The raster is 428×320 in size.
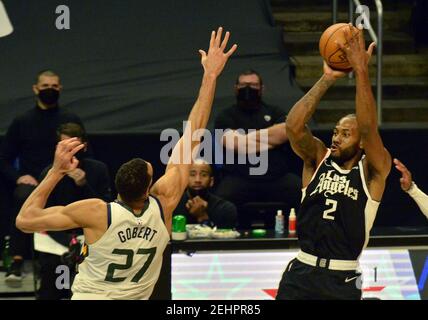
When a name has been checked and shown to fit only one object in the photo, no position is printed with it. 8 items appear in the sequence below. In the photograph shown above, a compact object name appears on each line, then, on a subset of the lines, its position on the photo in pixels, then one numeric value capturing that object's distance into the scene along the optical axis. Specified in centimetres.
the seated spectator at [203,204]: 2033
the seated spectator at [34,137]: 2169
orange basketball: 1589
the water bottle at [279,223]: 1987
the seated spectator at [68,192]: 1987
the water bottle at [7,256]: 2139
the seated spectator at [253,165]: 2187
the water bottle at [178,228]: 1888
